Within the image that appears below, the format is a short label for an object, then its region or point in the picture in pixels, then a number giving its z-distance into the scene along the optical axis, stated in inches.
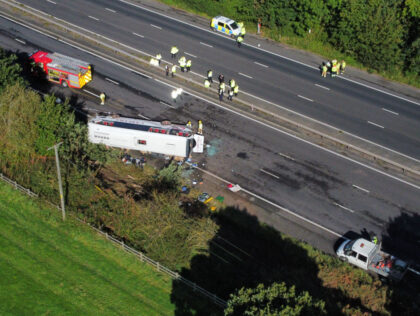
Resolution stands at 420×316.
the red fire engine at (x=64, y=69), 1956.2
